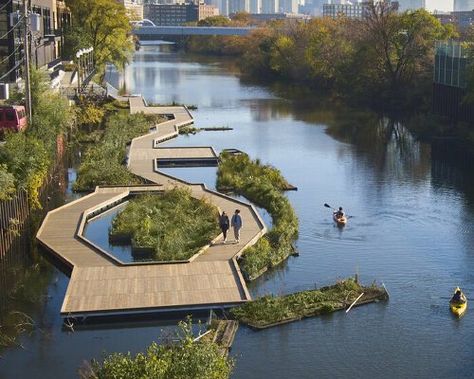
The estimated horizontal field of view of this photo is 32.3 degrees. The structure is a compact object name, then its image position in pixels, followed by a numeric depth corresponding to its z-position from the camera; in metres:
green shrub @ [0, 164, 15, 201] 27.77
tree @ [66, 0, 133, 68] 86.50
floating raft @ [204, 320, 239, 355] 21.58
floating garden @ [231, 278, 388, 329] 23.58
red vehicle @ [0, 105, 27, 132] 40.19
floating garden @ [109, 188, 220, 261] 29.36
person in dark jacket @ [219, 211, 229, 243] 30.00
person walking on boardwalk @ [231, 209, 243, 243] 30.03
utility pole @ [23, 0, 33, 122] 37.28
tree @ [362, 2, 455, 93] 76.69
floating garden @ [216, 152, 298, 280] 28.50
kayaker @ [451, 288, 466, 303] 25.03
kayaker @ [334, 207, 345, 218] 34.81
